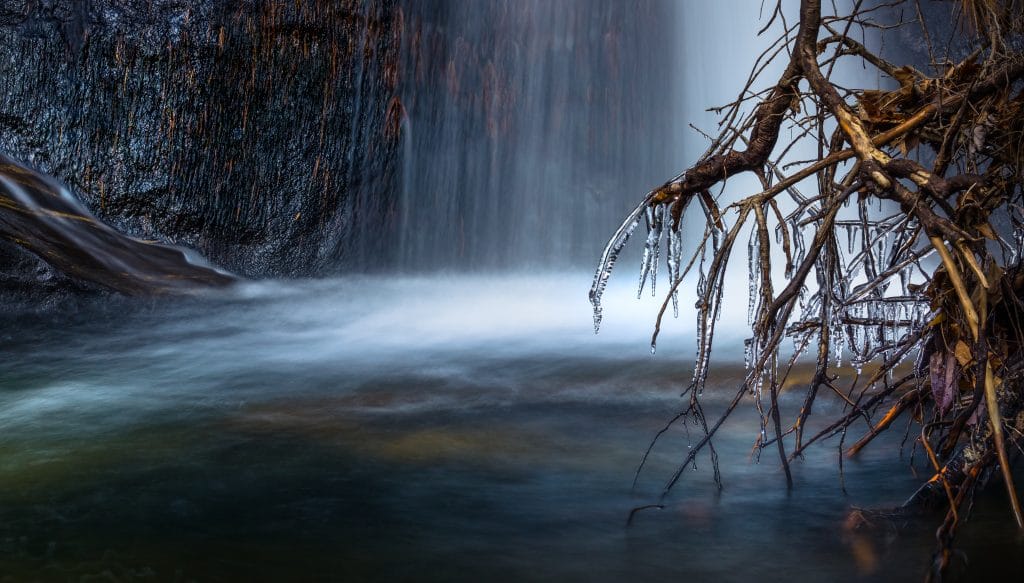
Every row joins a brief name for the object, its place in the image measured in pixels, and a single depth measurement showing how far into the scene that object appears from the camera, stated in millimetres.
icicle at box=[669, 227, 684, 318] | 2535
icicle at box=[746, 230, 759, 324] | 2643
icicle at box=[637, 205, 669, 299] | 2664
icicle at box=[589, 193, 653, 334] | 2613
